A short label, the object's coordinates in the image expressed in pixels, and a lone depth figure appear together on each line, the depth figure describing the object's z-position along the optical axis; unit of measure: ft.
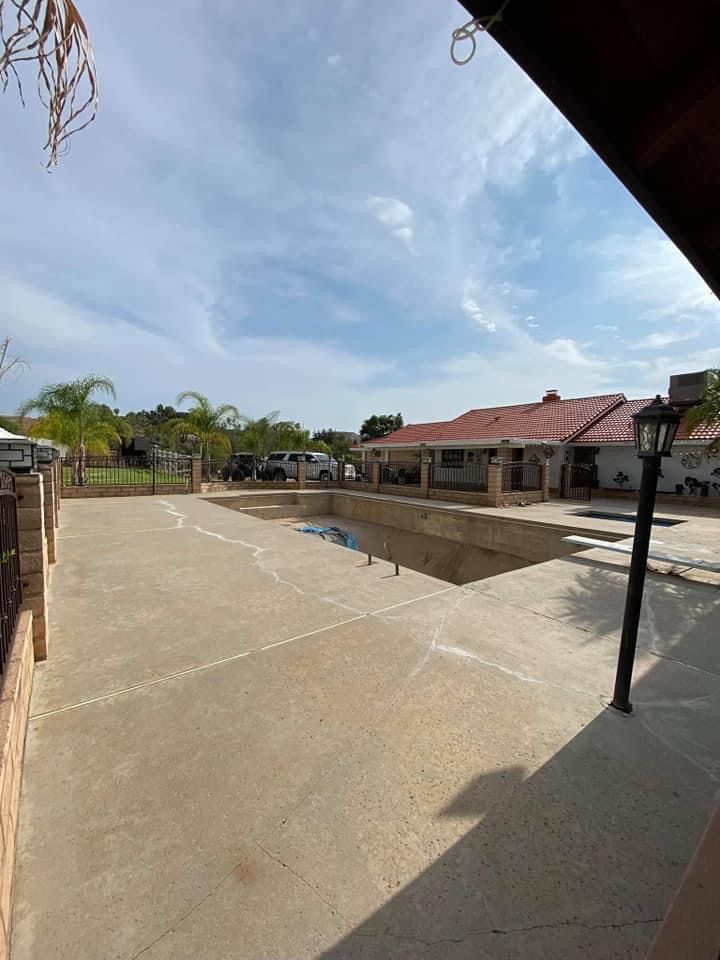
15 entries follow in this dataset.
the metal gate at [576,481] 51.29
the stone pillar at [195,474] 47.80
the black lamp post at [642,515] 8.34
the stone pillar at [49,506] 18.17
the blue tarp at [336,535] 39.40
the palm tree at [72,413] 48.78
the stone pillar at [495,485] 41.29
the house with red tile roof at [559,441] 48.37
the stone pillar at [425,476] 48.32
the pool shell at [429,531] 32.12
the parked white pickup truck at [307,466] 61.98
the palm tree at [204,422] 58.13
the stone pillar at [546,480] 46.70
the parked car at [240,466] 63.57
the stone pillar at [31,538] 9.01
